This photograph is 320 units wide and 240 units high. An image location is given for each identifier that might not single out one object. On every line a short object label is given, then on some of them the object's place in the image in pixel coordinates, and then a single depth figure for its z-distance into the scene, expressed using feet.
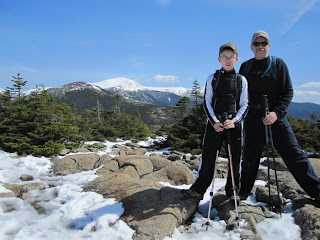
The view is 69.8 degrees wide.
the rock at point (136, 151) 43.84
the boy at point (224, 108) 13.29
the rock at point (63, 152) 39.86
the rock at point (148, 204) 12.36
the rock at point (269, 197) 14.40
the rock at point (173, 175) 21.94
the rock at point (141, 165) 24.17
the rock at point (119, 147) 54.26
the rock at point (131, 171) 23.30
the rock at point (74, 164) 27.68
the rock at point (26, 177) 24.98
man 13.38
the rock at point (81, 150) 42.99
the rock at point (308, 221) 11.10
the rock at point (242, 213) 12.64
